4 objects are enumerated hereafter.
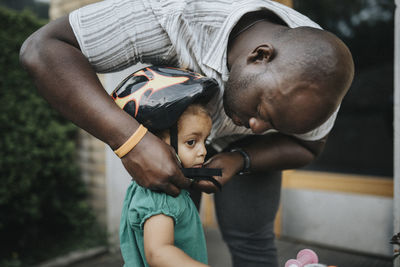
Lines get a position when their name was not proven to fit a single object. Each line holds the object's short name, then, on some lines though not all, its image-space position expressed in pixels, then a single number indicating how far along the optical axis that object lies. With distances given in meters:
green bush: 2.85
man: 1.07
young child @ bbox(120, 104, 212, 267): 1.15
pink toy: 0.98
